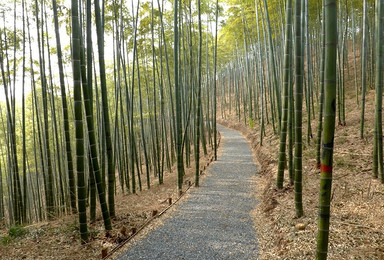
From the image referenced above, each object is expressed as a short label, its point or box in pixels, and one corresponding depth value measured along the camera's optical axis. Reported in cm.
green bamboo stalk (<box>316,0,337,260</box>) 146
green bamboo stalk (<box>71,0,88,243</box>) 294
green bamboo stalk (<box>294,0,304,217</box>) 310
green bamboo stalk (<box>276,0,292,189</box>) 368
